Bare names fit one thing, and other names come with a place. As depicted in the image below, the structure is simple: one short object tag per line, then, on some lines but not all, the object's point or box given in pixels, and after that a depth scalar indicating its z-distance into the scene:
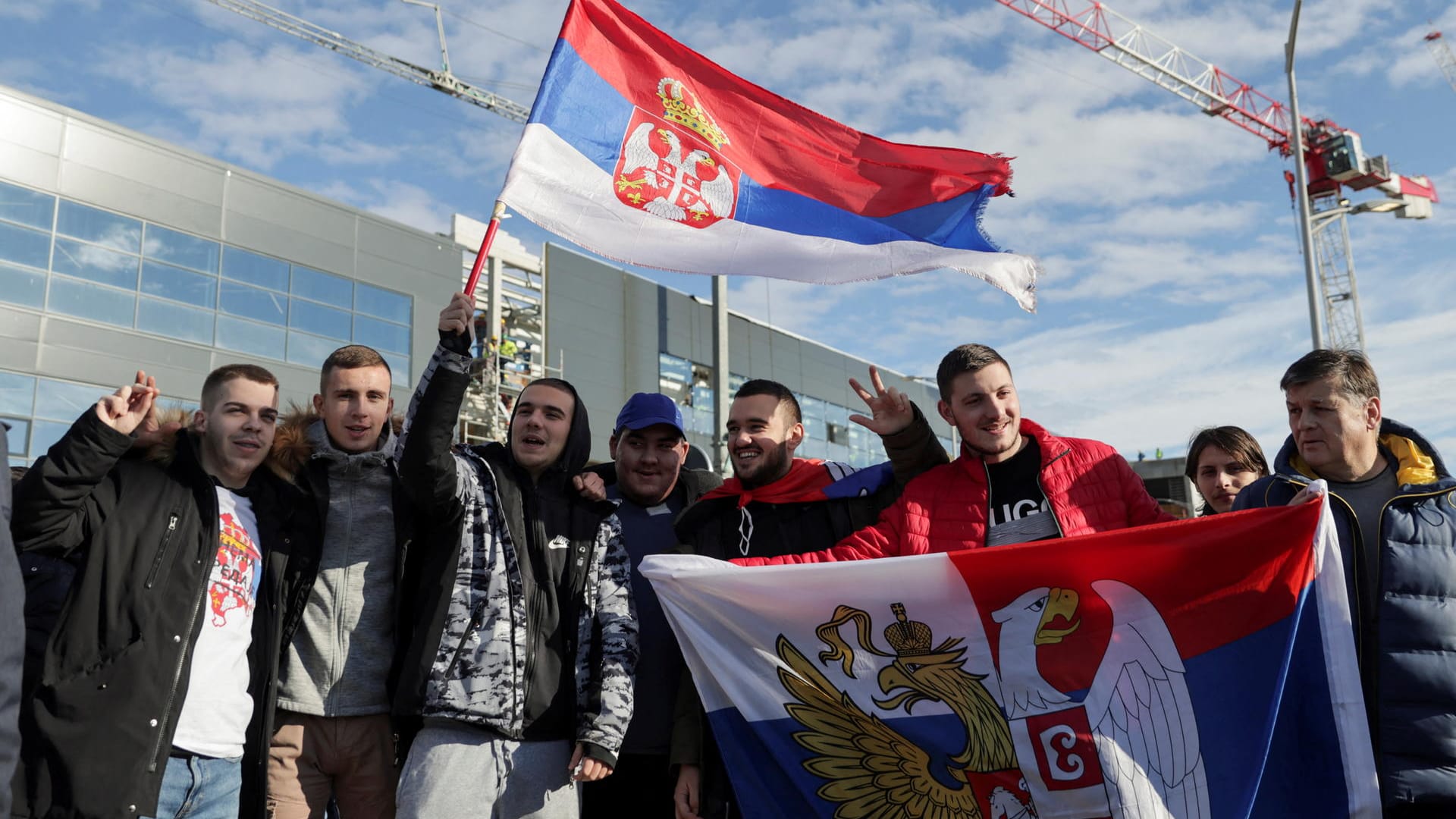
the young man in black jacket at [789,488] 4.27
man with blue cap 4.16
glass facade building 23.45
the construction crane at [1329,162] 33.25
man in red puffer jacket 3.83
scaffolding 37.38
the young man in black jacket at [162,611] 3.17
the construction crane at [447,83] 67.19
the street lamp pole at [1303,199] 13.34
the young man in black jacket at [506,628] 3.59
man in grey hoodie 3.84
